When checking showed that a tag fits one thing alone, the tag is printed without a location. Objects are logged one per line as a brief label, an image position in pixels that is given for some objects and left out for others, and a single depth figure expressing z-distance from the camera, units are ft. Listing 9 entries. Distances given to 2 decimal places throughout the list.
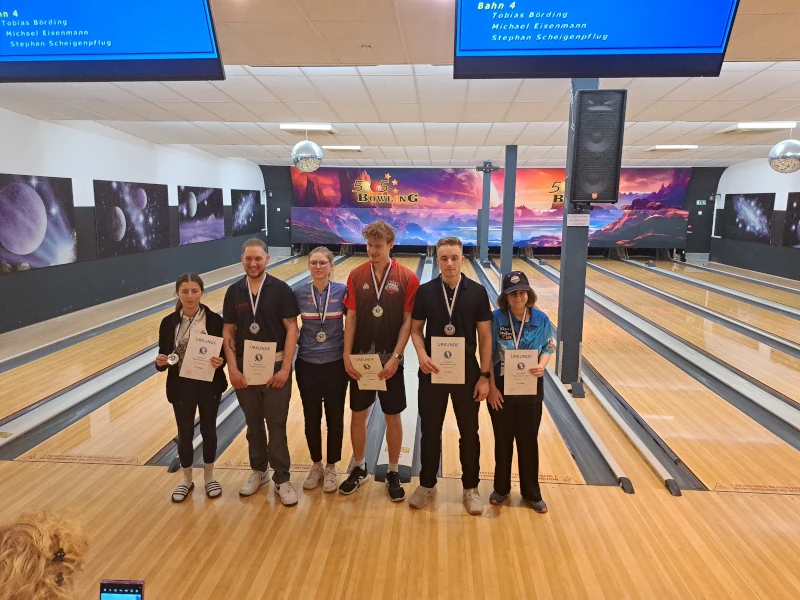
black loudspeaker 14.01
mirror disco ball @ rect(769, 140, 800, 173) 21.68
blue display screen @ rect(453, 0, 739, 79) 8.02
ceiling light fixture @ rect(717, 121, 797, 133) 24.91
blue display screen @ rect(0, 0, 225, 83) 8.44
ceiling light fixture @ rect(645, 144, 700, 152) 35.43
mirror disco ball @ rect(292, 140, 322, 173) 23.06
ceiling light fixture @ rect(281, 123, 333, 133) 27.40
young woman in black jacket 9.58
